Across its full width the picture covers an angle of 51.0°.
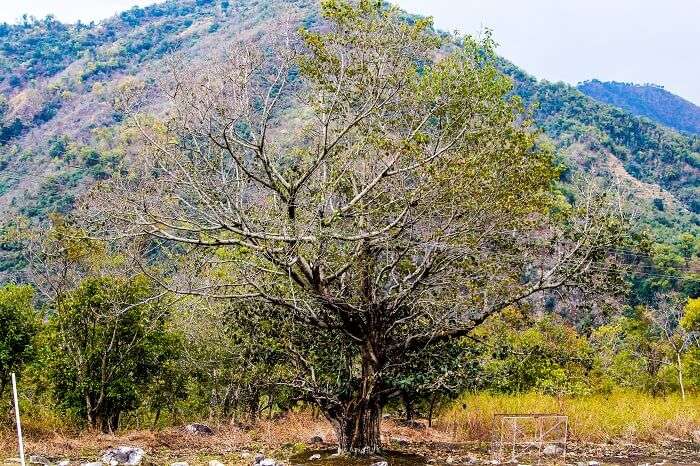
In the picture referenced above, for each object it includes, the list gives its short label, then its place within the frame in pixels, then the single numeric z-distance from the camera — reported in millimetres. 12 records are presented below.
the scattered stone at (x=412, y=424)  22320
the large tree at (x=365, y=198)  13148
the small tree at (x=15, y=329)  16781
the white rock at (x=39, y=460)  13306
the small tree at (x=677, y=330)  31038
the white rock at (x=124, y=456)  13492
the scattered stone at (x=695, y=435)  20848
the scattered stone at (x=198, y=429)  19422
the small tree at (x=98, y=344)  18609
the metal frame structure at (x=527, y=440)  15570
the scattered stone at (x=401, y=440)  18688
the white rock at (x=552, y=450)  16297
